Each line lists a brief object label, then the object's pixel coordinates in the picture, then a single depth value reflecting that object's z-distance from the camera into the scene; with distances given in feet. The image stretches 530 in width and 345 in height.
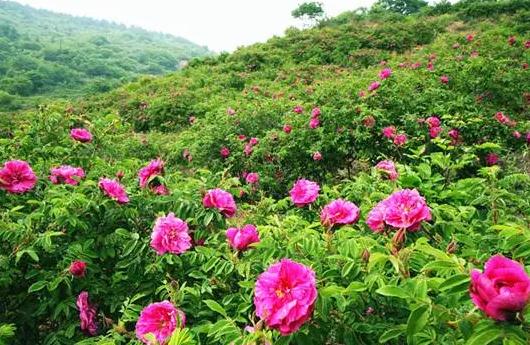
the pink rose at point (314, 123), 17.16
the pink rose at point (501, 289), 2.80
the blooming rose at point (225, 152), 20.52
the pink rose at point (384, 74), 17.90
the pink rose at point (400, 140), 13.96
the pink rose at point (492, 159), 14.17
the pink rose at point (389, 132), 14.66
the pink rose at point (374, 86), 17.26
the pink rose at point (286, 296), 3.54
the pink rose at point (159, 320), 4.45
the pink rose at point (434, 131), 14.19
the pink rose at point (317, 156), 15.58
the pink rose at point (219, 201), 6.44
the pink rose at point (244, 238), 5.58
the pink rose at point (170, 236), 5.76
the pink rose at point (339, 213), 5.76
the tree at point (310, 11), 102.17
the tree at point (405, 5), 103.55
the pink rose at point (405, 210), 4.79
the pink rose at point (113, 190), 6.91
